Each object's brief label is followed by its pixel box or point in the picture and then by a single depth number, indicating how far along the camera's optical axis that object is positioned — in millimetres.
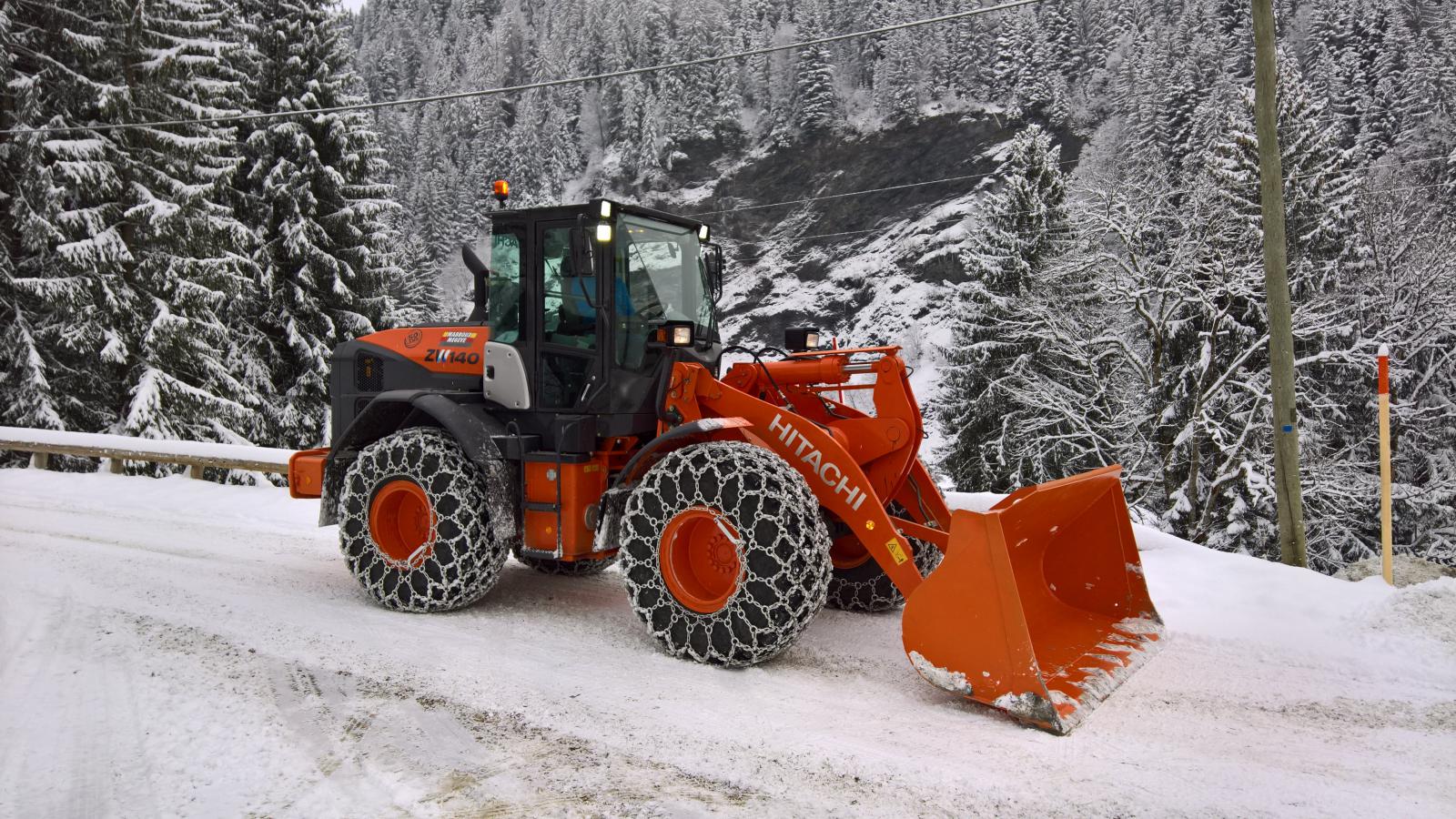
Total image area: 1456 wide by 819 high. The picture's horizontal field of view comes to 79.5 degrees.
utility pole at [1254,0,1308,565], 6992
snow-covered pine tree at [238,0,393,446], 17641
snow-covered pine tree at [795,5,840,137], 65062
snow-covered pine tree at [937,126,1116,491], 16328
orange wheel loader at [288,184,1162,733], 4438
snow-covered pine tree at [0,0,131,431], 13648
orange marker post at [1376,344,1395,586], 5934
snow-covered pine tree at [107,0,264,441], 14406
